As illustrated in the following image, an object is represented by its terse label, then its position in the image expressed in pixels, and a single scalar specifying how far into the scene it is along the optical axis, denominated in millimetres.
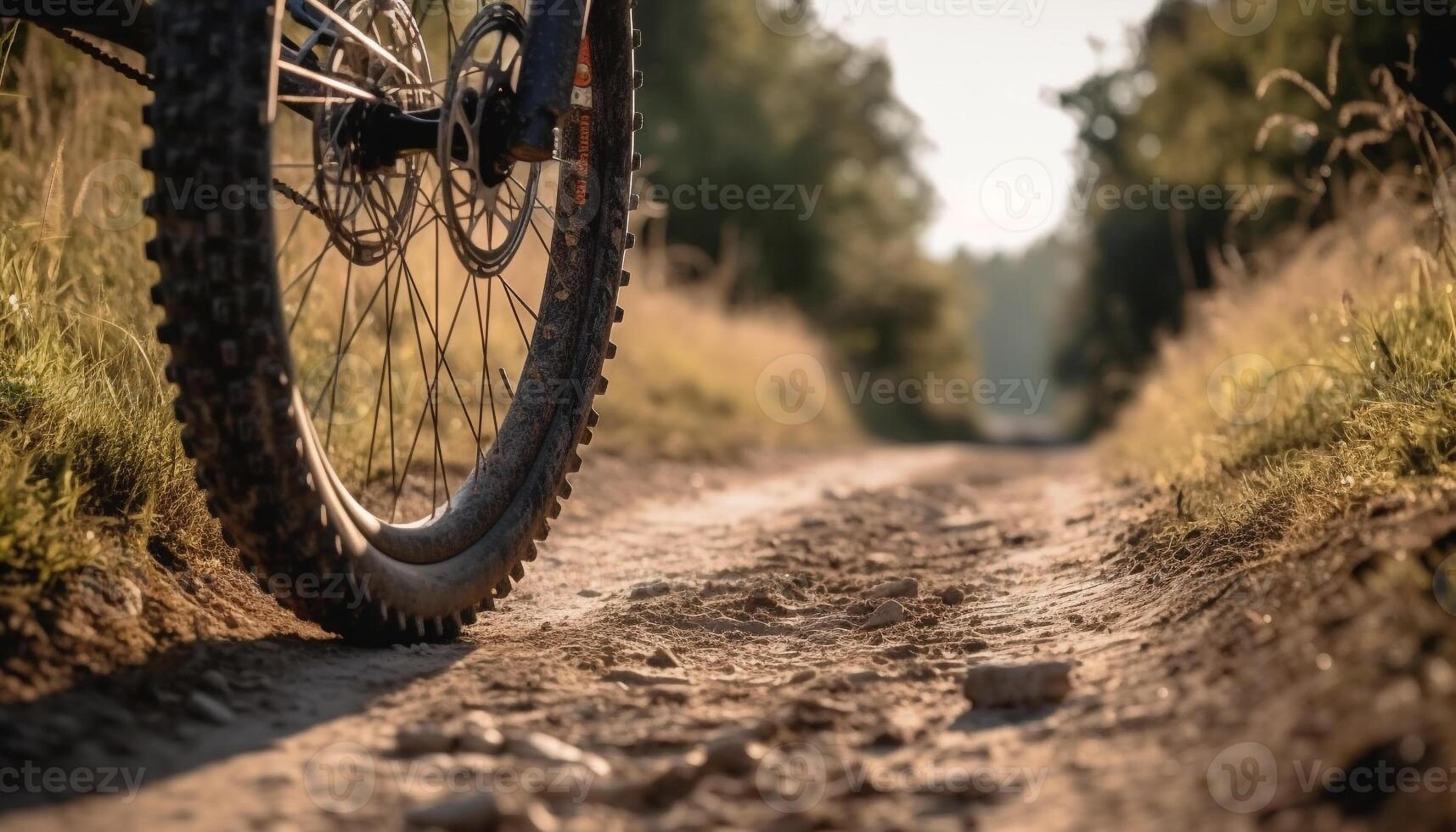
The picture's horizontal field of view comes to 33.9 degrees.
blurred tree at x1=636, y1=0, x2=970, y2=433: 41812
